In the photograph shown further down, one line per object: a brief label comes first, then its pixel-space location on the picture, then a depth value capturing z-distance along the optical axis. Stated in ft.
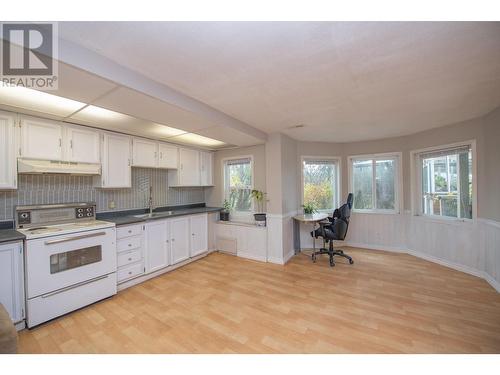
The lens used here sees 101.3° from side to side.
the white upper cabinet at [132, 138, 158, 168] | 10.39
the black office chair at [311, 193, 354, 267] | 11.23
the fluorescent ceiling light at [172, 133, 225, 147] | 10.99
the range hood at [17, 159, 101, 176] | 6.96
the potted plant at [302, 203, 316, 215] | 13.44
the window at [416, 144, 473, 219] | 10.37
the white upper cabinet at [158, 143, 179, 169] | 11.53
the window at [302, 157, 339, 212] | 14.52
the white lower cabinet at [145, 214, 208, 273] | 9.96
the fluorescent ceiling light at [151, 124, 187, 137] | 9.19
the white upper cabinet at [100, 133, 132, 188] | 9.25
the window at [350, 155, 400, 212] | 13.56
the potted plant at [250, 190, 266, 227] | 12.43
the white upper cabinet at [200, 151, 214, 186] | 14.14
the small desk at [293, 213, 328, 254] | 11.66
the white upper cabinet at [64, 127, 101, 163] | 8.17
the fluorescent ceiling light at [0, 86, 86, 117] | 5.67
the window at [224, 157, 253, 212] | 13.75
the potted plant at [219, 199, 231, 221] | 13.78
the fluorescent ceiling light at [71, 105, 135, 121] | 7.08
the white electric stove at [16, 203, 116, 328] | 6.40
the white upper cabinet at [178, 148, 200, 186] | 12.73
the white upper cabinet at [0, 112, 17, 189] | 6.66
